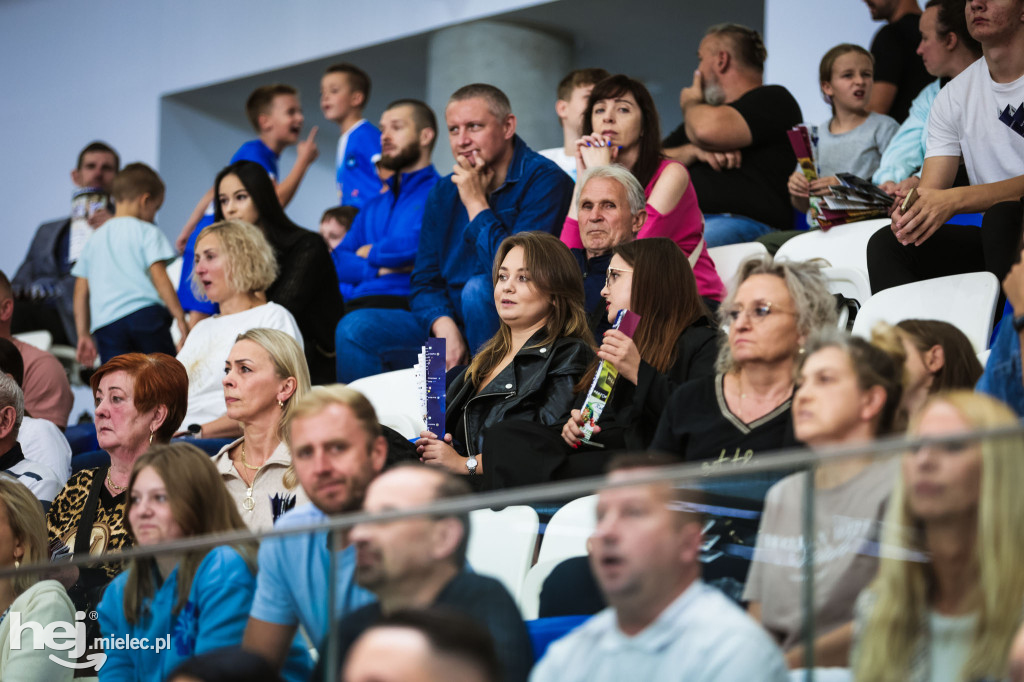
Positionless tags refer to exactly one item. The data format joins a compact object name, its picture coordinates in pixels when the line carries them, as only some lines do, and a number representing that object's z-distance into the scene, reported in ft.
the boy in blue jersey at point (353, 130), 39.68
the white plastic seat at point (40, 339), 42.88
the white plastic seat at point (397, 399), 24.95
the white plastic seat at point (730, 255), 27.27
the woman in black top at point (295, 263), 30.73
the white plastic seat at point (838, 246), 25.72
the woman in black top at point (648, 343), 19.77
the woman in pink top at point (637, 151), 26.04
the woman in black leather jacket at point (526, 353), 22.15
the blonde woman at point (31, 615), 16.24
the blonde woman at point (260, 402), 22.18
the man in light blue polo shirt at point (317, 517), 13.08
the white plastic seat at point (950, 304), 20.68
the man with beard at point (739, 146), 29.71
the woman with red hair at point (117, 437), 21.47
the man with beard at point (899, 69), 31.71
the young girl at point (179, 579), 14.34
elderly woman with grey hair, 17.38
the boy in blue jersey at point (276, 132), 39.34
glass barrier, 10.92
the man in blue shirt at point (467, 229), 27.17
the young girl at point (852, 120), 30.17
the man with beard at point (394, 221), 33.35
